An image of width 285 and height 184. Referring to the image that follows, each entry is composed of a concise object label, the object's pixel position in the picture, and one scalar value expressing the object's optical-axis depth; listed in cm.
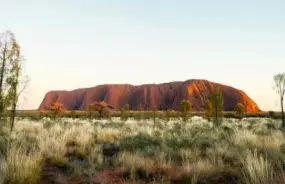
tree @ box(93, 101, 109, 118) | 5491
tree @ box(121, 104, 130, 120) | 4552
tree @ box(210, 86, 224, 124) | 2529
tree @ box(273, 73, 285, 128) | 2192
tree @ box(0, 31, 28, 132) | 1084
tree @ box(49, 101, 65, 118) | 3684
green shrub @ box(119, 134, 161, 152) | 985
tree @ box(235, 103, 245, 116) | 5238
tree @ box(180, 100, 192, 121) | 3272
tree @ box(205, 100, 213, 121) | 2916
